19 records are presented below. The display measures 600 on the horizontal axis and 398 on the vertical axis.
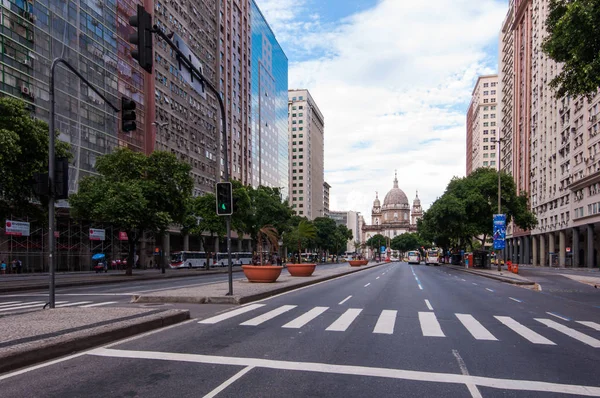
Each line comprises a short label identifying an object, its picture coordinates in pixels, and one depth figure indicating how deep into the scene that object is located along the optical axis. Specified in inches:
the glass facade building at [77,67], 1378.0
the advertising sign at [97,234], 1700.3
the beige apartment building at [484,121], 5329.7
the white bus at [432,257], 3143.7
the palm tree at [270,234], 886.4
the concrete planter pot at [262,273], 816.3
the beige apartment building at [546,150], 2209.6
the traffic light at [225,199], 570.9
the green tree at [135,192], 1254.9
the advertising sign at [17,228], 1328.7
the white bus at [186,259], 2251.5
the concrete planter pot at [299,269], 1060.5
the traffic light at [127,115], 471.5
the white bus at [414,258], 3282.5
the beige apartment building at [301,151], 6486.2
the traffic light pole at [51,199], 441.7
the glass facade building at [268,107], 3784.5
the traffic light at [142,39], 364.5
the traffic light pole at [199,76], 442.8
